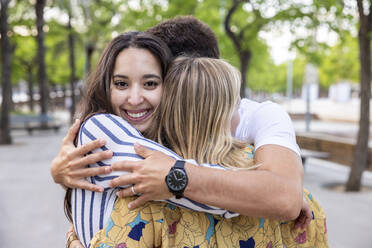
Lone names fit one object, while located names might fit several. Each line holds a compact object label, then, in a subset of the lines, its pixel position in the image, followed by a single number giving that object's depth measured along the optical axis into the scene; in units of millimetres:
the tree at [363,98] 7859
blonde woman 1503
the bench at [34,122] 18875
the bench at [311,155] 9547
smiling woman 1864
